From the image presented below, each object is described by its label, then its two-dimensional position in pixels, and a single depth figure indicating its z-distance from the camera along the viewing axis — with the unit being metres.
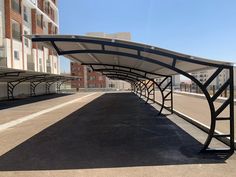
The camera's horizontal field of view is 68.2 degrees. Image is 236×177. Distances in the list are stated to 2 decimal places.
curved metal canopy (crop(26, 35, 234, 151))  4.46
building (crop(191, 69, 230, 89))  63.21
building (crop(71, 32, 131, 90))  56.55
